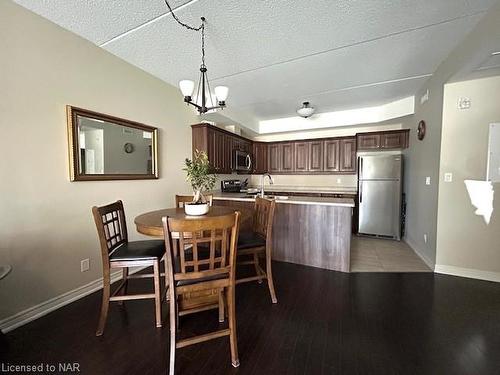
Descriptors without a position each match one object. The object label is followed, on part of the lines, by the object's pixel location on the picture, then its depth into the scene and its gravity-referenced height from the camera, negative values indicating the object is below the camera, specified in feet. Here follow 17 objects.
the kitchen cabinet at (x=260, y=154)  18.38 +1.95
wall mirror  6.95 +1.10
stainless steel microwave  14.94 +1.16
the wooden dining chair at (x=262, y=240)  6.78 -2.06
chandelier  6.38 +2.69
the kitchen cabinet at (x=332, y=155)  16.20 +1.68
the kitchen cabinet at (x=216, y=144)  11.83 +1.97
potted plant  5.71 -0.12
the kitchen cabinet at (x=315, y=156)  16.70 +1.64
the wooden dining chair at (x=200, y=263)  4.13 -1.88
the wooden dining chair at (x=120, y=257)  5.32 -2.06
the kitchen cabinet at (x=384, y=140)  13.87 +2.46
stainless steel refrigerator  13.42 -1.10
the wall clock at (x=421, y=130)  10.79 +2.40
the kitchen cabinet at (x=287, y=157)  17.66 +1.65
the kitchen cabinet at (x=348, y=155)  15.74 +1.63
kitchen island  9.16 -2.46
